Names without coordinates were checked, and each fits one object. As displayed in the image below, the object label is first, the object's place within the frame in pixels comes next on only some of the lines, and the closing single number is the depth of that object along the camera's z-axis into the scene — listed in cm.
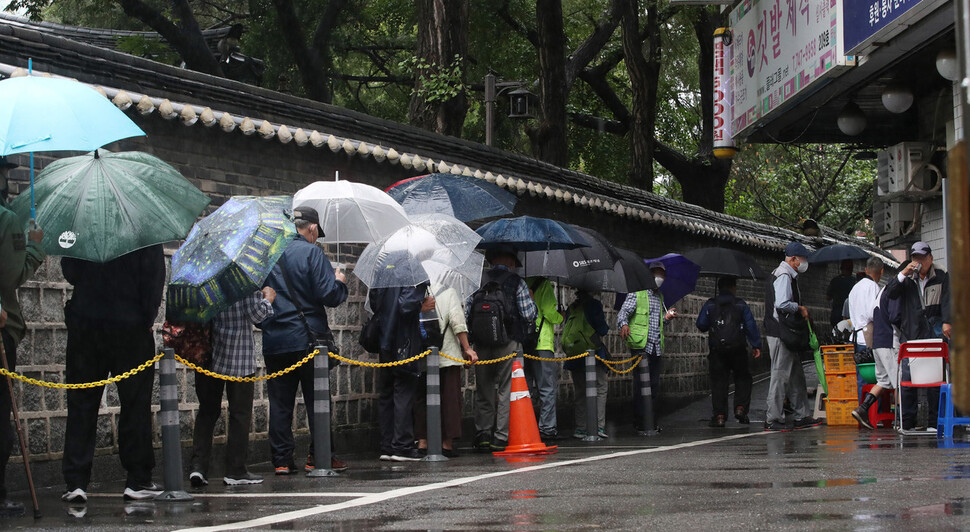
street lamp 2138
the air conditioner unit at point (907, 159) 1647
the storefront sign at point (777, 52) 1498
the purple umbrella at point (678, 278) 1727
